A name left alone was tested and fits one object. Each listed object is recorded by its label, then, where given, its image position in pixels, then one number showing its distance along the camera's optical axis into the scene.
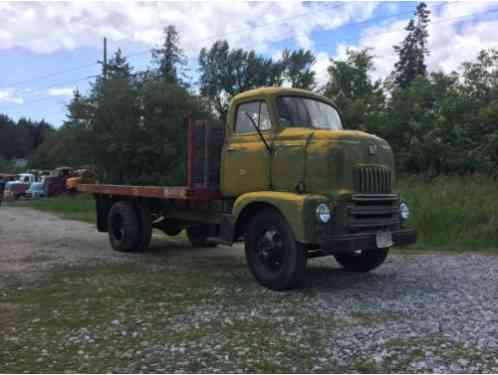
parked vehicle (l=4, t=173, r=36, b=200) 34.78
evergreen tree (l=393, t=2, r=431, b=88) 57.06
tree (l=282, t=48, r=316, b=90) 51.72
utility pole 32.56
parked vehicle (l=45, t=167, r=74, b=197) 33.80
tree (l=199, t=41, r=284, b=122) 50.22
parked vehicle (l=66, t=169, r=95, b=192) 29.75
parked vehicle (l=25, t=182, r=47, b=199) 34.25
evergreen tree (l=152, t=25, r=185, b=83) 49.53
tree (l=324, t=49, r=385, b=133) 28.69
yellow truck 6.43
